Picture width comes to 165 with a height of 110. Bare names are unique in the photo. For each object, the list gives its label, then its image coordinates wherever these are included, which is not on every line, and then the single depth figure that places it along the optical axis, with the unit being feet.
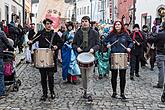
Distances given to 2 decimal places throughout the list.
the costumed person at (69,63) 36.19
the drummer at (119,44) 28.50
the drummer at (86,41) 28.19
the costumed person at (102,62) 40.14
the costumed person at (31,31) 49.55
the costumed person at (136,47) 39.75
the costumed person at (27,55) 52.12
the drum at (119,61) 28.12
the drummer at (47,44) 27.94
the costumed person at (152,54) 47.37
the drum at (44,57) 27.35
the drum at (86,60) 27.25
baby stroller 30.76
